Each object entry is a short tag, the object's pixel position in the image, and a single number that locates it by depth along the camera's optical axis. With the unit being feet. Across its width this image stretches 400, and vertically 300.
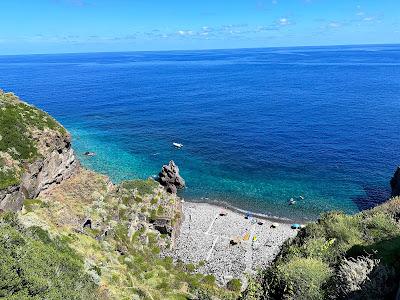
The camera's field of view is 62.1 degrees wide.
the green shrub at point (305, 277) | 69.15
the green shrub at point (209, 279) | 153.40
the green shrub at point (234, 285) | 149.85
